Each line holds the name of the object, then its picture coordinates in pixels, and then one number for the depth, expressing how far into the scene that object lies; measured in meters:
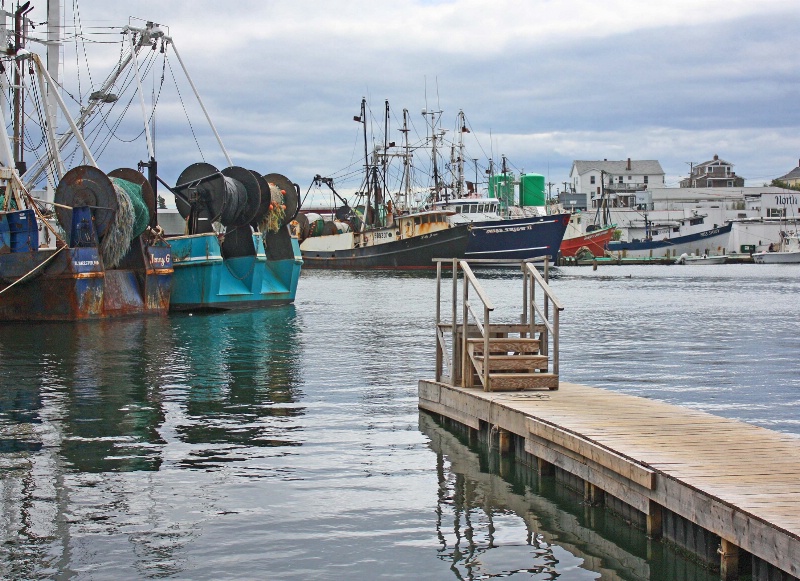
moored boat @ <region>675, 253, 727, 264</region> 104.13
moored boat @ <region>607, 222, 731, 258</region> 114.50
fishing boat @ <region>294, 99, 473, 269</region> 82.69
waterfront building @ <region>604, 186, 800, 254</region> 115.81
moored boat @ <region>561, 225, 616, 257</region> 105.94
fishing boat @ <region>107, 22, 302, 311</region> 36.22
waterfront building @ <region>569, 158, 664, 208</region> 142.50
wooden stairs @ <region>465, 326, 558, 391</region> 12.76
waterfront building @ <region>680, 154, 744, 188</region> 148.25
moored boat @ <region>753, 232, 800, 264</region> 105.06
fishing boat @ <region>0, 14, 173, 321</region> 29.41
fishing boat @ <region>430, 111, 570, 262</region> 78.25
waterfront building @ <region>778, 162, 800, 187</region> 150.88
